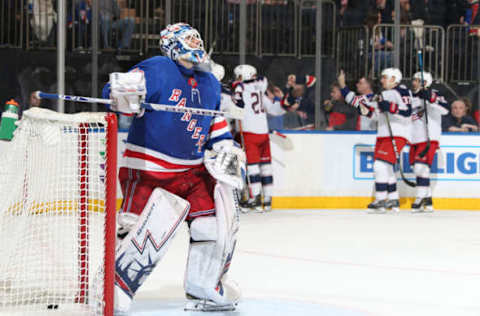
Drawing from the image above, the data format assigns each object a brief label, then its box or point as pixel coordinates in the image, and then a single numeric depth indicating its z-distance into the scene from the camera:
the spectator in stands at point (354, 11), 19.42
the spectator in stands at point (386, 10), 18.75
